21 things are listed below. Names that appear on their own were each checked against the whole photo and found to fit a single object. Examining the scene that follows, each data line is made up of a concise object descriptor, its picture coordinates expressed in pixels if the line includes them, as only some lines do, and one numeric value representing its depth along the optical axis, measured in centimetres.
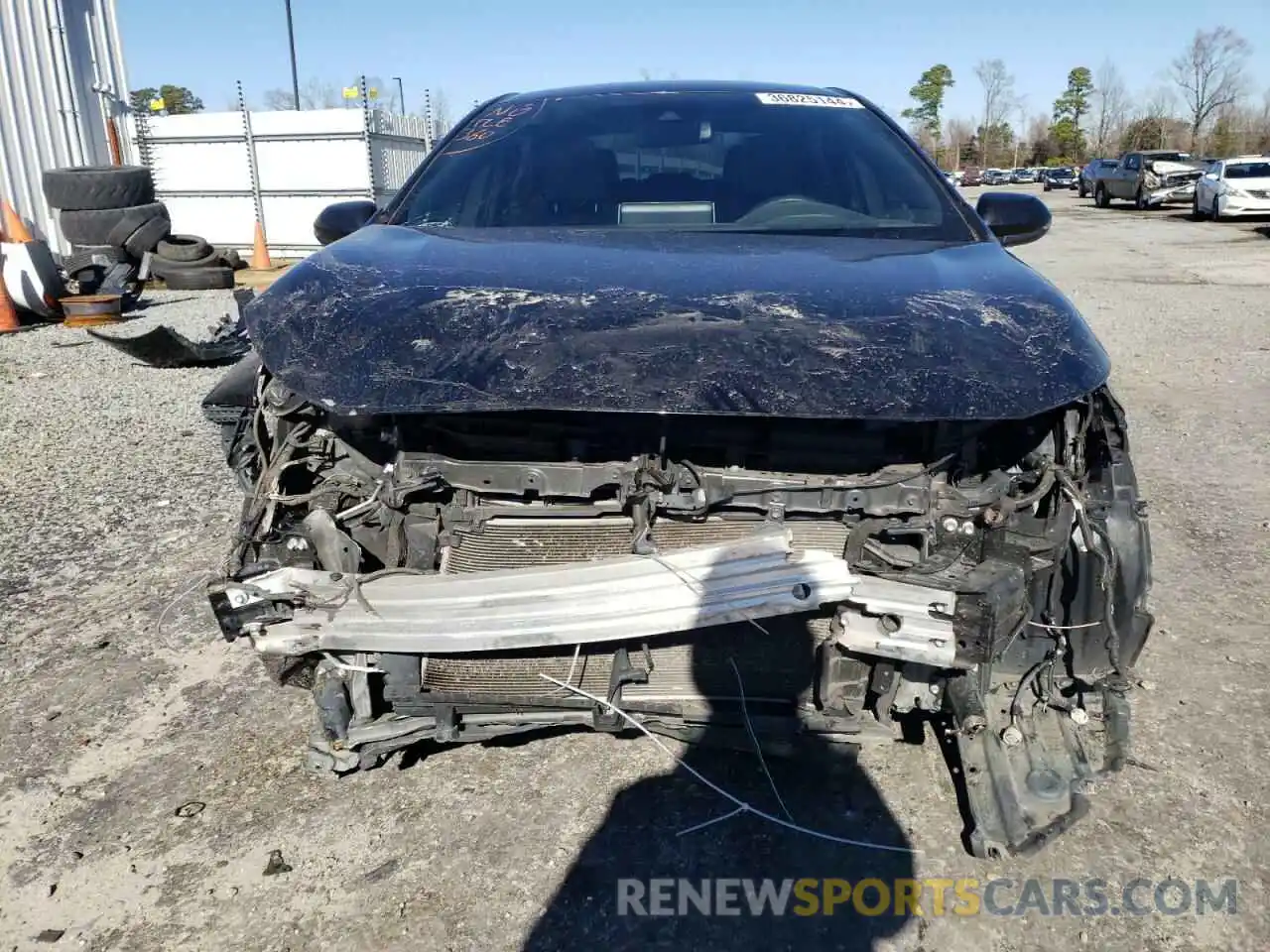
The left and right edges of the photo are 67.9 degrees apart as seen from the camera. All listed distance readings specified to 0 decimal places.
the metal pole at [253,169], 1377
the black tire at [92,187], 1097
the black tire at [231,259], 1184
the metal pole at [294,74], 2494
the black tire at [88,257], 981
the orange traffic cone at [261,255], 1300
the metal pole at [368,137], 1316
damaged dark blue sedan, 194
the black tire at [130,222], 1092
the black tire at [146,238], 1101
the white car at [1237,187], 2020
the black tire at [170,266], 1119
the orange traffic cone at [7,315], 868
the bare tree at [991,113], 7969
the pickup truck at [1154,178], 2598
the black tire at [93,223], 1103
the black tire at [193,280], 1116
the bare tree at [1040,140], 6944
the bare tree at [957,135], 7907
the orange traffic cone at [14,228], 977
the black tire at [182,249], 1126
